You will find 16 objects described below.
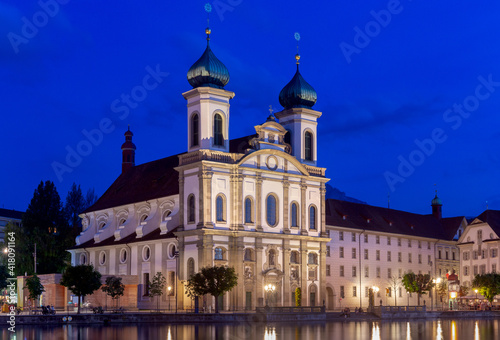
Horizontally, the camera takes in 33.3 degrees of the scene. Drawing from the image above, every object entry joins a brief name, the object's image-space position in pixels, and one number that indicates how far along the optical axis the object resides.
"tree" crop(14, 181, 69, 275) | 109.50
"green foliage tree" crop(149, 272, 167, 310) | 84.00
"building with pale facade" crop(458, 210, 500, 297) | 112.00
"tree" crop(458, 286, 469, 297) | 110.12
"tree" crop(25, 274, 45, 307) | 85.12
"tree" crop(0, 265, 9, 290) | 89.28
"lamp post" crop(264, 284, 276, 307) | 82.81
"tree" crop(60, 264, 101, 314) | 77.12
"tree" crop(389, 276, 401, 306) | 105.75
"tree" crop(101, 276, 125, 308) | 83.50
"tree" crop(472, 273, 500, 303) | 99.38
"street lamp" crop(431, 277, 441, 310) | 102.94
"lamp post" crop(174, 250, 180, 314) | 82.40
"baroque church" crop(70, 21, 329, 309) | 81.56
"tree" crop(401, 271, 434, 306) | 99.94
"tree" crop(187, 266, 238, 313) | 73.88
